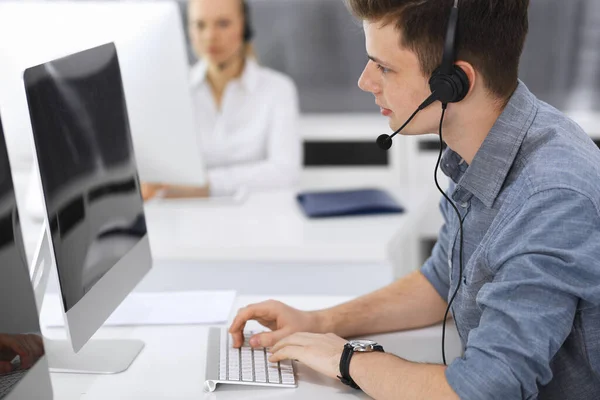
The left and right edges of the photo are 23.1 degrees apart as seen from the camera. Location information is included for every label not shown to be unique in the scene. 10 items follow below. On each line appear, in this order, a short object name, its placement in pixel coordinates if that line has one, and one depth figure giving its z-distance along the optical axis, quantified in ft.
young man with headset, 6.35
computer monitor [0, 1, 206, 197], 8.99
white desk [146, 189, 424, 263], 9.38
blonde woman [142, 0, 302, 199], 13.06
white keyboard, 7.01
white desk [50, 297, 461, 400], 6.99
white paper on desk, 7.99
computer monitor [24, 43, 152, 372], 6.75
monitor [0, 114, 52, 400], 6.07
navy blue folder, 10.05
